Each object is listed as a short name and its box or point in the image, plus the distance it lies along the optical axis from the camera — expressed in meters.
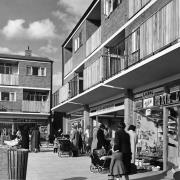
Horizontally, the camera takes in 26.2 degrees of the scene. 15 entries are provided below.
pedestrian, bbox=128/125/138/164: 12.54
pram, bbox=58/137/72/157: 19.94
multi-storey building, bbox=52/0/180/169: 11.90
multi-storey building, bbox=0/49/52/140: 38.22
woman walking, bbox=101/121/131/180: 10.11
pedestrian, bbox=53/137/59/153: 23.86
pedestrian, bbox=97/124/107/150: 13.05
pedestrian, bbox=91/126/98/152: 13.20
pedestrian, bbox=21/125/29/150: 21.42
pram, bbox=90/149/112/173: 12.83
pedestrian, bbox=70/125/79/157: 20.14
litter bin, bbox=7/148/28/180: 9.20
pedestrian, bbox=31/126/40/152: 23.79
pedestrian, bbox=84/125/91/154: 21.30
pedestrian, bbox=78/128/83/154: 20.61
